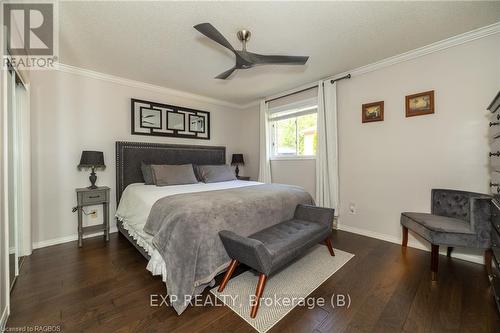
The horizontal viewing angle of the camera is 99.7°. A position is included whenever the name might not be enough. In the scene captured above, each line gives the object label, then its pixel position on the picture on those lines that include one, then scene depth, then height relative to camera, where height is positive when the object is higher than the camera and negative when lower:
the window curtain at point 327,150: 3.38 +0.27
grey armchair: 1.90 -0.59
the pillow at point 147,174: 3.22 -0.09
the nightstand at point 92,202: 2.74 -0.44
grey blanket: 1.64 -0.55
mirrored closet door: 1.85 -0.03
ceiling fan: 1.96 +1.05
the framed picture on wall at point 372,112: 2.97 +0.77
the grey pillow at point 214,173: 3.63 -0.11
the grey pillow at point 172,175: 3.11 -0.10
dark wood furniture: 1.58 -0.31
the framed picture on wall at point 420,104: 2.56 +0.76
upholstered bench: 1.60 -0.66
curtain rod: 3.23 +1.38
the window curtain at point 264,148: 4.39 +0.39
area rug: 1.56 -1.08
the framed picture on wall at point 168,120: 3.57 +0.88
